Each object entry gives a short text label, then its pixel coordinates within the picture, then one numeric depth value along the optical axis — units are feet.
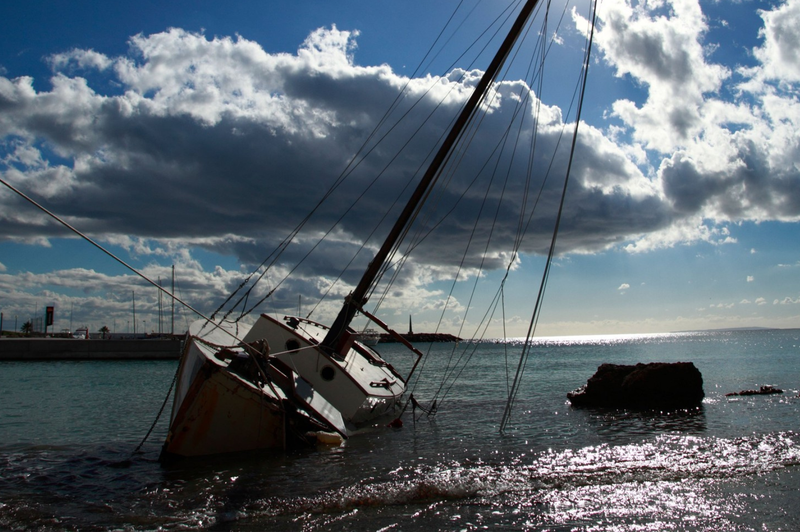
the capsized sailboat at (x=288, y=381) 40.83
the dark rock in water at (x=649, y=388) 73.26
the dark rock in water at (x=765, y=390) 84.74
